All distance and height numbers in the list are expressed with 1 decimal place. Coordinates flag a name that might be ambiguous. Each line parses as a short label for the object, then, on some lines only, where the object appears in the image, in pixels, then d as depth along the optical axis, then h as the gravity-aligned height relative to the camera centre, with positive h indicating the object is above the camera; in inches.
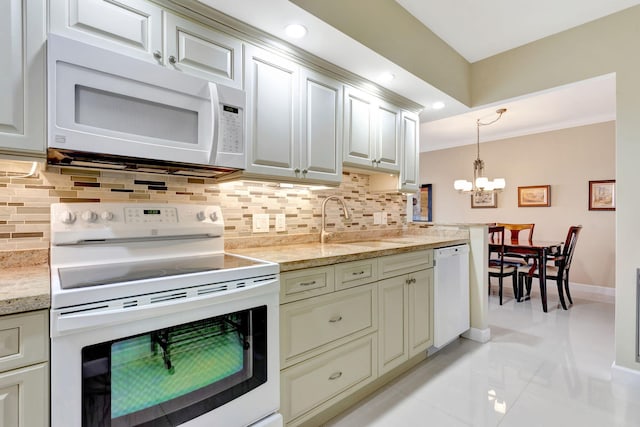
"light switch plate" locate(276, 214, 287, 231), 86.6 -3.2
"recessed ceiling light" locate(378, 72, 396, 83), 89.2 +39.1
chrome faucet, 94.6 -1.4
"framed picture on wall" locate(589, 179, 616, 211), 169.5 +9.3
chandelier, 170.2 +15.8
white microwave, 45.6 +16.2
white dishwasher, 95.3 -26.5
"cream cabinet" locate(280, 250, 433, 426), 60.3 -26.0
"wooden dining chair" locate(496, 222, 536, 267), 162.6 -15.5
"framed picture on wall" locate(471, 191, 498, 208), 214.7 +8.1
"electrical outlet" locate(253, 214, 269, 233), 81.4 -3.1
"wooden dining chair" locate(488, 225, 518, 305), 152.6 -28.2
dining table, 144.8 -19.4
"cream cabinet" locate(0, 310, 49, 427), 34.8 -18.1
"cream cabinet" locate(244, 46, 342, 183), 68.7 +21.8
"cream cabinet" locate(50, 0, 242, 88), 48.5 +30.7
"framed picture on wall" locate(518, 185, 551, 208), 191.3 +10.2
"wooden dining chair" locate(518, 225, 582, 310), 146.3 -28.5
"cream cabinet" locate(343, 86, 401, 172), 89.5 +24.3
